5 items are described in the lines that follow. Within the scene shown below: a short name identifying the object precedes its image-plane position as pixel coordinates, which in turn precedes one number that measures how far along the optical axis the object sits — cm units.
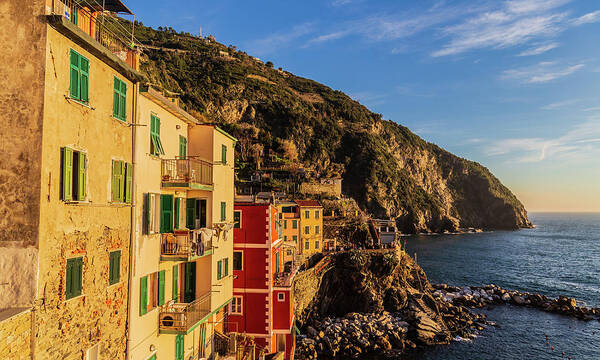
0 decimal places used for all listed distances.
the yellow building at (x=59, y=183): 756
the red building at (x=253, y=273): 2677
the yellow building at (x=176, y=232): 1233
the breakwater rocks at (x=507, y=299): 5706
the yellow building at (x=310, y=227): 5450
